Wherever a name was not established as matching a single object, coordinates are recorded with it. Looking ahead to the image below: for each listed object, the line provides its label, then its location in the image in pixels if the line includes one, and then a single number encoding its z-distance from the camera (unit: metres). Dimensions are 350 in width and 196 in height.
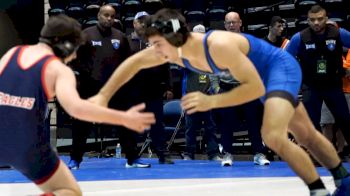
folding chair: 14.74
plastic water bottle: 14.50
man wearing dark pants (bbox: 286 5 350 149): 10.72
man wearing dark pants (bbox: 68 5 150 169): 11.28
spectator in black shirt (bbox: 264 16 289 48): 11.48
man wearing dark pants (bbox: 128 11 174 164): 11.86
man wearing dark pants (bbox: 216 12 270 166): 11.51
